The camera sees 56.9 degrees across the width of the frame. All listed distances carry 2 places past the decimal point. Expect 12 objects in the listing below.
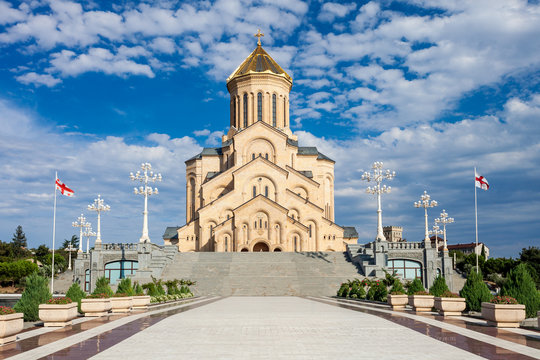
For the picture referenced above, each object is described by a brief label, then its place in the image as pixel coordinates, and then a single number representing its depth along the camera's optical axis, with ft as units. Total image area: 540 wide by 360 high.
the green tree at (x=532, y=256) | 185.68
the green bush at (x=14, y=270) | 181.88
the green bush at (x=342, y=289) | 98.73
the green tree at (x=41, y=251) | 276.82
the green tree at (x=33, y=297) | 53.01
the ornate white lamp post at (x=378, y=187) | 126.93
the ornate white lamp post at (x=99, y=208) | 130.41
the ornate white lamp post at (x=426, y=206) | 128.54
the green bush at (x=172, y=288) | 92.53
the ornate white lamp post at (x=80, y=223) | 165.37
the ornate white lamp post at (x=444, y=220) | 163.94
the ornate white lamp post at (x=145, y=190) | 128.67
